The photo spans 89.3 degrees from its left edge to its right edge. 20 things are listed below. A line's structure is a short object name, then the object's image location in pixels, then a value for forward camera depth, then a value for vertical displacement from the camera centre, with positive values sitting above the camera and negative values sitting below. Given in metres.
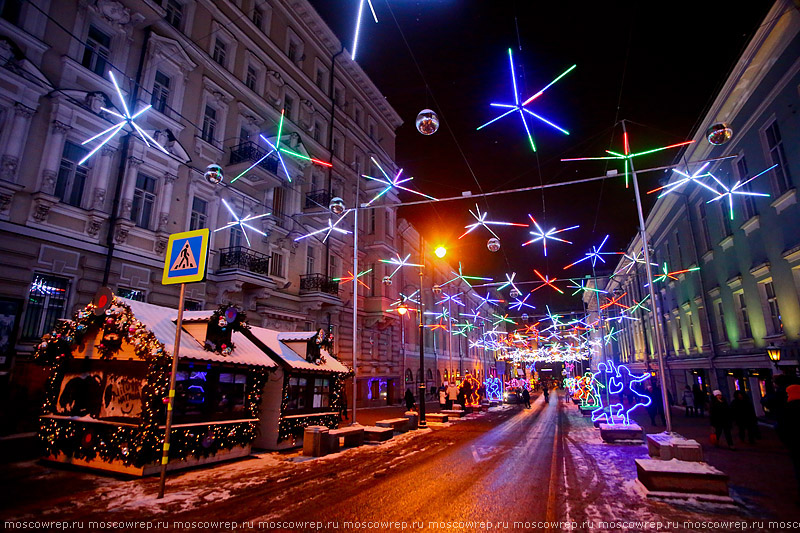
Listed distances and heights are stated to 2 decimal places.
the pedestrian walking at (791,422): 6.51 -0.81
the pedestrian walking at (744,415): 12.67 -1.36
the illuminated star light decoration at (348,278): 26.18 +6.05
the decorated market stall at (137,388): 8.20 -0.39
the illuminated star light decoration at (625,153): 9.51 +5.19
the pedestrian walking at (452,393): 27.05 -1.48
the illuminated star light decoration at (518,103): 8.74 +5.71
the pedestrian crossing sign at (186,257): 7.28 +2.02
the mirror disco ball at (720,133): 8.71 +4.97
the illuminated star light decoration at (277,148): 21.40 +11.64
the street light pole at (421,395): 18.22 -1.07
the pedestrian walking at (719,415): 12.01 -1.28
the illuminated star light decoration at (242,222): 19.36 +7.07
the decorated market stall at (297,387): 11.59 -0.50
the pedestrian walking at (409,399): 22.40 -1.57
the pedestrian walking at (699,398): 20.61 -1.39
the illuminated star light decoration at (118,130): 13.80 +8.50
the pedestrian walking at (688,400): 21.00 -1.48
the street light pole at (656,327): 8.74 +0.96
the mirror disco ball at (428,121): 10.24 +6.12
